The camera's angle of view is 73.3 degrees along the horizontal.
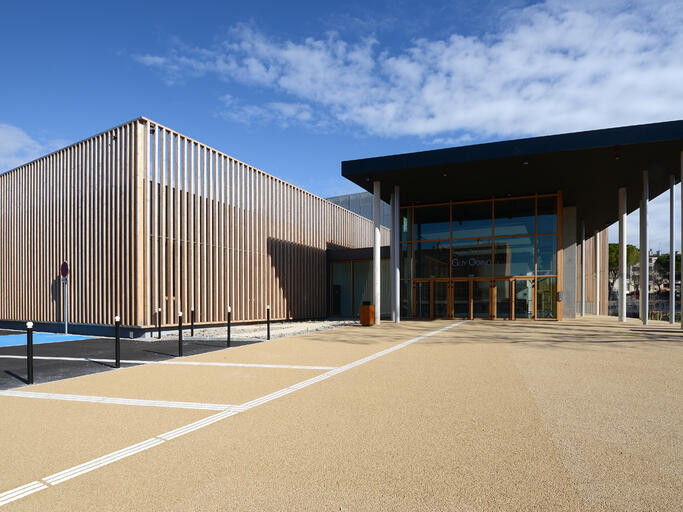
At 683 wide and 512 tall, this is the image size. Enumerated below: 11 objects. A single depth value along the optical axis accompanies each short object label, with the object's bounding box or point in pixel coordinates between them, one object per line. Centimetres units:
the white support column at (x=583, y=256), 3077
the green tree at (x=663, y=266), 7188
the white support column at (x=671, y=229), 1859
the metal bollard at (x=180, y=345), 994
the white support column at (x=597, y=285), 3345
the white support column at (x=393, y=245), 2164
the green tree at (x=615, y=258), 6181
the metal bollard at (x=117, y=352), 859
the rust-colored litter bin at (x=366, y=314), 1939
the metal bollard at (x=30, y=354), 712
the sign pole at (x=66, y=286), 1719
